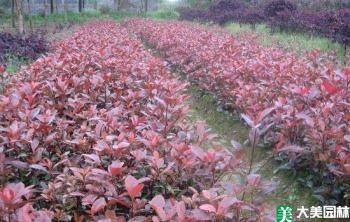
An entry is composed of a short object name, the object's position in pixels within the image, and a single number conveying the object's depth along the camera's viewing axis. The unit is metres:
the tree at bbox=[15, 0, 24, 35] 13.04
